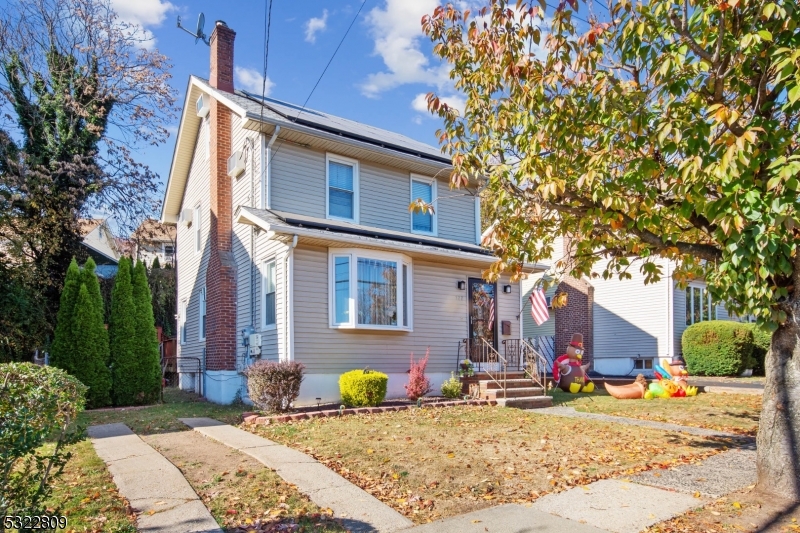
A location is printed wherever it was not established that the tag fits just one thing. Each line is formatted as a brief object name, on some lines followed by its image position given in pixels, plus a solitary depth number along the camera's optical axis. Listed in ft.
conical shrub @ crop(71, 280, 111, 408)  43.32
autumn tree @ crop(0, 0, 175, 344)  52.06
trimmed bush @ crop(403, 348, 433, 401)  41.11
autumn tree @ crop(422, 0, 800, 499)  17.20
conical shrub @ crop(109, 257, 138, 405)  44.80
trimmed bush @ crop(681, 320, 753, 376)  61.62
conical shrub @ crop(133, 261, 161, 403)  45.88
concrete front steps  40.98
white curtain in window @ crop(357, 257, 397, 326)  42.60
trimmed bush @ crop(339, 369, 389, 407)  37.78
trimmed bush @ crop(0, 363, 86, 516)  11.51
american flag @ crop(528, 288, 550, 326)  52.24
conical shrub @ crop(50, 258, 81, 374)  43.01
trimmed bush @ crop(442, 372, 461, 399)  43.45
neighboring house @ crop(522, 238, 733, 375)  70.79
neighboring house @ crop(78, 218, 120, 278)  63.04
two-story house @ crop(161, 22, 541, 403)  41.04
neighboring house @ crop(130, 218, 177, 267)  68.85
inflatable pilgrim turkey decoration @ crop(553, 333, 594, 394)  53.36
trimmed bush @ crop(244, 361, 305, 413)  34.47
